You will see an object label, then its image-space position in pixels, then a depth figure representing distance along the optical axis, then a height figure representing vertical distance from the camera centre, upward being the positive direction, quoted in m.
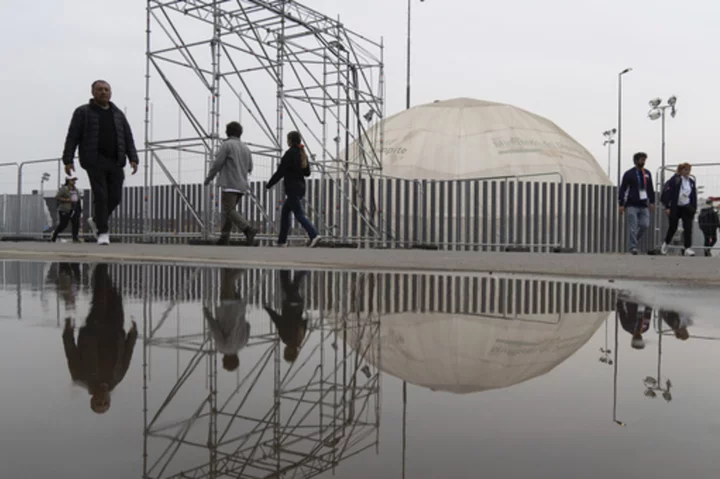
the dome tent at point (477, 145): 39.44 +5.30
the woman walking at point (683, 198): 10.83 +0.64
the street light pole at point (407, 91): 40.34 +8.51
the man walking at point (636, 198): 10.70 +0.62
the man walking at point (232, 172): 9.94 +0.85
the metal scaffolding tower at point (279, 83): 13.05 +3.20
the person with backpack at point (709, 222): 16.61 +0.43
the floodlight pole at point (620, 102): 35.41 +7.14
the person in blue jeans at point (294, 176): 10.12 +0.82
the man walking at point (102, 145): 8.02 +0.98
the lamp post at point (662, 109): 27.47 +5.12
